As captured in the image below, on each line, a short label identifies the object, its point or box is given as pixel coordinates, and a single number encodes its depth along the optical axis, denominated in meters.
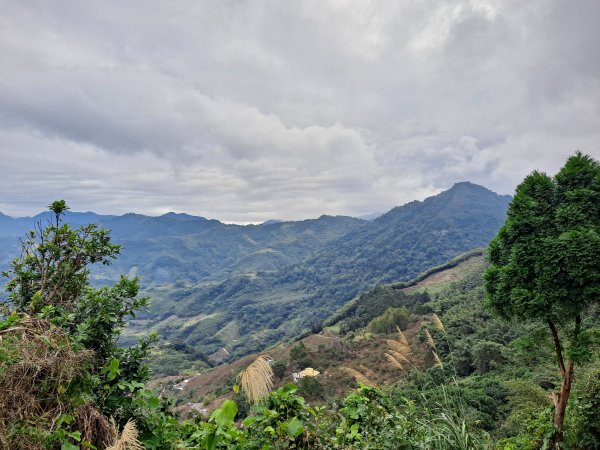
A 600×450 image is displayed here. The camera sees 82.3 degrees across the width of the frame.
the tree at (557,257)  5.52
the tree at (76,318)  2.29
